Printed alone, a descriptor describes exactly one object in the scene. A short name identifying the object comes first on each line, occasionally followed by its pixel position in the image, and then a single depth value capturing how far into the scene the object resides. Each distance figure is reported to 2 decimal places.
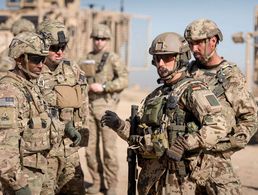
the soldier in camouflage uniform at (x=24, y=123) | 5.46
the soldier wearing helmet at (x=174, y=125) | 5.67
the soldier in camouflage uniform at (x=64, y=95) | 7.49
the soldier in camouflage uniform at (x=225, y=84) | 6.77
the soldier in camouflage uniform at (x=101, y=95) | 10.77
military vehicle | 25.69
